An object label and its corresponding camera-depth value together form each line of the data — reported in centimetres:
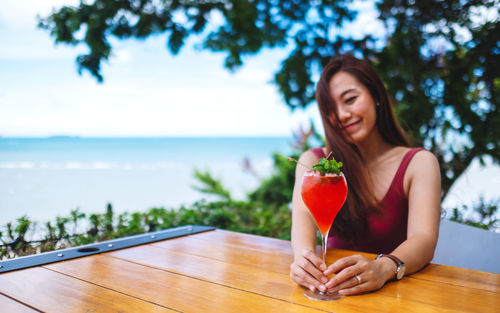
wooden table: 95
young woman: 168
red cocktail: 110
